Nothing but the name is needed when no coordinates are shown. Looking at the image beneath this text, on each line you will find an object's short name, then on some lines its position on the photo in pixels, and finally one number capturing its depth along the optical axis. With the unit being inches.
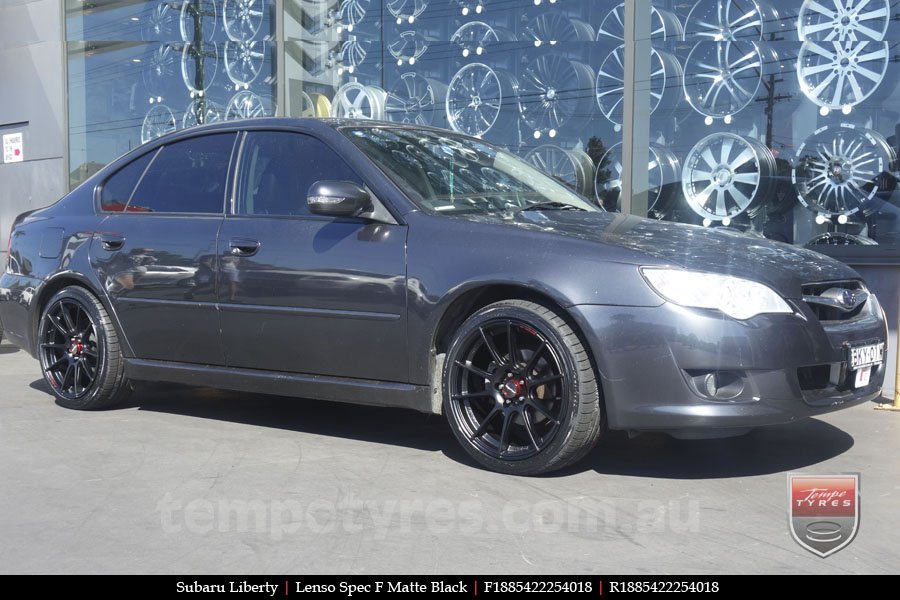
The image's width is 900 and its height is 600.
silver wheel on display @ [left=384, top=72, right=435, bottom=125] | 414.9
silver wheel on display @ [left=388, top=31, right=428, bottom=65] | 419.2
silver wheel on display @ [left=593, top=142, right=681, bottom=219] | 350.6
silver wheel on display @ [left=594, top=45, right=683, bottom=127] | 352.8
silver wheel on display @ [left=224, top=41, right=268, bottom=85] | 475.8
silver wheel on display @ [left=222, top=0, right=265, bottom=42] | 476.7
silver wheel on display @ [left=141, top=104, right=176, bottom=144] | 505.0
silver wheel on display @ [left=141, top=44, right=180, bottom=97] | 509.7
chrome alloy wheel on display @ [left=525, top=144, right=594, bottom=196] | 369.4
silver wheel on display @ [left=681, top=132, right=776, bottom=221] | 334.3
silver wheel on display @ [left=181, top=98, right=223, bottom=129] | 489.4
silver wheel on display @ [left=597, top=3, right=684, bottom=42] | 351.6
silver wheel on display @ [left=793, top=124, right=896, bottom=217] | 313.7
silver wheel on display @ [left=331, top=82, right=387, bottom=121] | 432.5
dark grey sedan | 170.4
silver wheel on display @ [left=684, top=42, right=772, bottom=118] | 338.0
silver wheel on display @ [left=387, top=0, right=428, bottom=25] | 421.2
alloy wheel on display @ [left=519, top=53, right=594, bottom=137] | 372.8
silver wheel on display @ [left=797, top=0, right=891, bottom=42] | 315.0
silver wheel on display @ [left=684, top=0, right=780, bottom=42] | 335.3
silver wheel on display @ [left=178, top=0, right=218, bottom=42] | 497.7
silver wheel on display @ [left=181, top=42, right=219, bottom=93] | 494.9
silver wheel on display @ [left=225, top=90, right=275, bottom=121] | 470.0
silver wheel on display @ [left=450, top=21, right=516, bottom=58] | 394.3
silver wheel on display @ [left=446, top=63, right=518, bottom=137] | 394.0
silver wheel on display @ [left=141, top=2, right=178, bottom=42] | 510.0
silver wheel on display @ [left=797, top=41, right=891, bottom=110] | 316.2
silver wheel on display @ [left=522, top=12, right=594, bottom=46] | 371.9
